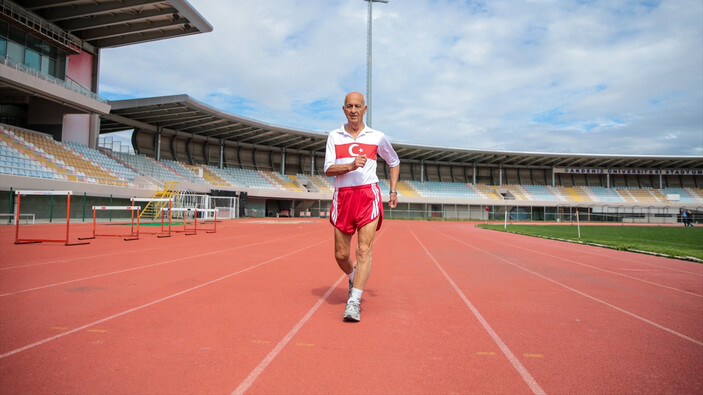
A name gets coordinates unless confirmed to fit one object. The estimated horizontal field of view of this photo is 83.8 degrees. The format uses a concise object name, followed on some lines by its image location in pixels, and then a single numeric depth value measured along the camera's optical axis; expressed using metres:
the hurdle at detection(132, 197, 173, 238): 13.58
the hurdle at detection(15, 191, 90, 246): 9.88
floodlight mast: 37.25
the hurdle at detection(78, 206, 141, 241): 12.04
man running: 3.77
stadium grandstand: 22.36
